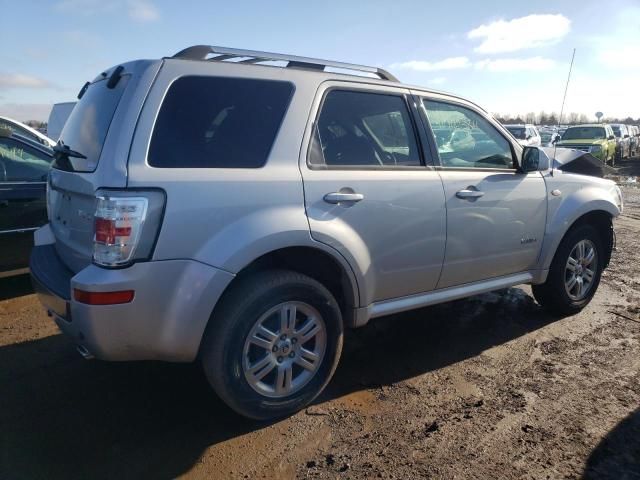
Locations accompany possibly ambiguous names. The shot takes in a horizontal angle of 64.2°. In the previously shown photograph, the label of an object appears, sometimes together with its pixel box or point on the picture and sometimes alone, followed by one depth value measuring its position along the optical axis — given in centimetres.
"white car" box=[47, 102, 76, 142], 1755
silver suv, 248
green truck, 1831
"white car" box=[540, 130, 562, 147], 2460
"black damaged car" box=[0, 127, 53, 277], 483
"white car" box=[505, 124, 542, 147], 1999
